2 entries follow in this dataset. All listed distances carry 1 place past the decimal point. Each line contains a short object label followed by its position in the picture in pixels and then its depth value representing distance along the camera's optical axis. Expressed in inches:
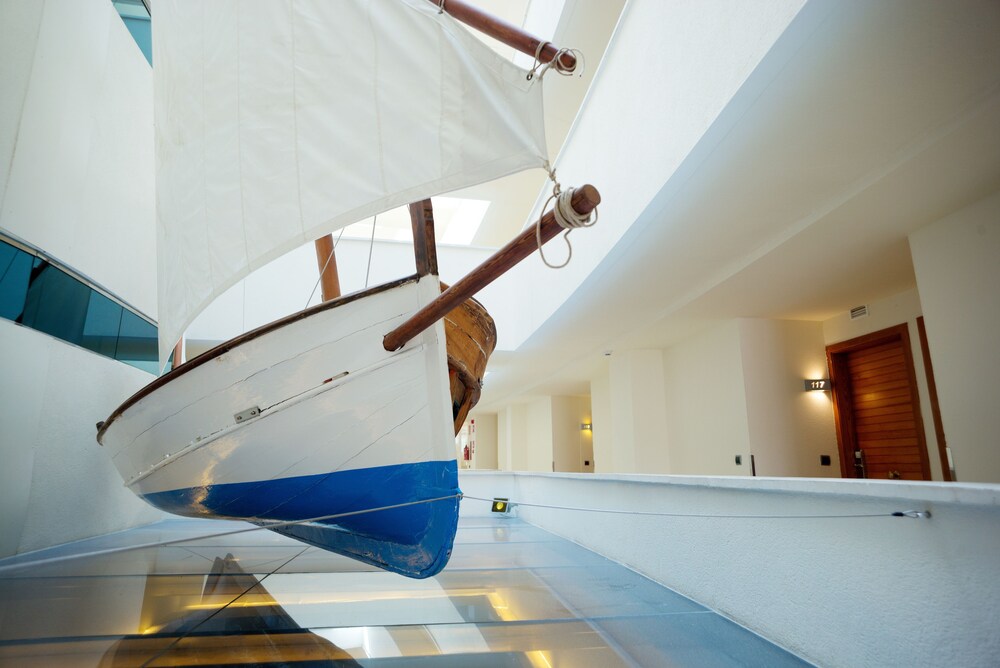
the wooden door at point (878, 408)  187.3
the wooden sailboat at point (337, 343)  72.3
